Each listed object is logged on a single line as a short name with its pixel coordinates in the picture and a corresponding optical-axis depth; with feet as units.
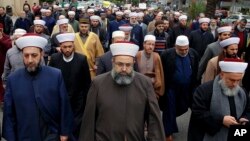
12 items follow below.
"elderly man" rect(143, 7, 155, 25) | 58.03
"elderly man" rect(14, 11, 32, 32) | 50.63
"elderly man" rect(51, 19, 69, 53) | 30.25
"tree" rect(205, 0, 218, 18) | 70.22
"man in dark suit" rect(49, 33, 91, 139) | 21.30
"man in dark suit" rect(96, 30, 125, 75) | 22.25
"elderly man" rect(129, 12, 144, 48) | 38.68
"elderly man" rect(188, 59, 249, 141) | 14.75
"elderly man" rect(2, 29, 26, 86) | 23.70
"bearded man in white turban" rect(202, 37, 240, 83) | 21.06
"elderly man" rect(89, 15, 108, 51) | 38.73
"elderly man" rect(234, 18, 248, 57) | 38.36
